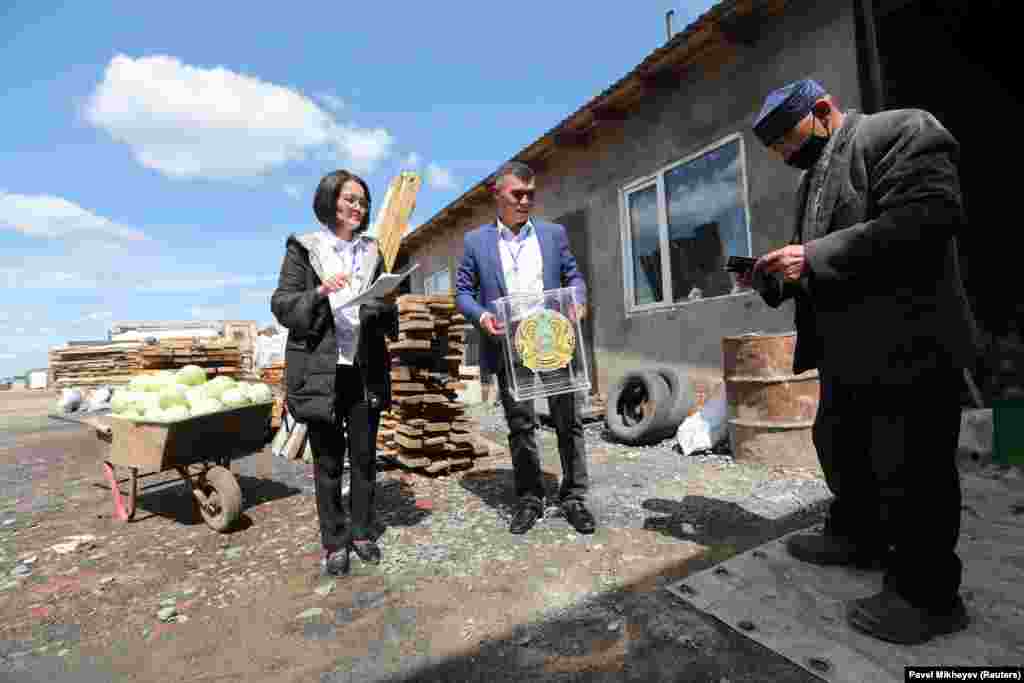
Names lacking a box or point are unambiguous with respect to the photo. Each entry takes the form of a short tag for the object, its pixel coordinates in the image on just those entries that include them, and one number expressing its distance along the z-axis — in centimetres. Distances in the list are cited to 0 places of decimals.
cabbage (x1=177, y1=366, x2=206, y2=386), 426
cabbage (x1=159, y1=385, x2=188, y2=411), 369
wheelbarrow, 357
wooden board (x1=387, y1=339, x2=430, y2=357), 484
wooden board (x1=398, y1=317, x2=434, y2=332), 482
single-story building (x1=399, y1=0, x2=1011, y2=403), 499
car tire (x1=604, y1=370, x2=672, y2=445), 562
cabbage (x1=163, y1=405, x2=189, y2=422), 352
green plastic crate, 387
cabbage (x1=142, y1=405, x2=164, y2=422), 353
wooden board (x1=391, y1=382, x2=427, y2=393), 488
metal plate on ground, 175
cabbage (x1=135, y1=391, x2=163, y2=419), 368
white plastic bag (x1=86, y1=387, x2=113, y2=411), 595
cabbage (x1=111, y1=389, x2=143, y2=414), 378
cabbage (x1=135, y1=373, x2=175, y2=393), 404
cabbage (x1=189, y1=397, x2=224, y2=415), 371
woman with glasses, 271
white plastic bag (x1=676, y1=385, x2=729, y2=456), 508
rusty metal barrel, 427
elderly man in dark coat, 169
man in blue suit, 317
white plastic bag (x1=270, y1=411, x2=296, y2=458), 643
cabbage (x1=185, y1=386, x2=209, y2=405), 380
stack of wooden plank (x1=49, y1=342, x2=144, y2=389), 1452
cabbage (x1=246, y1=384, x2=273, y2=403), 411
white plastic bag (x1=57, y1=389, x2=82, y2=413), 635
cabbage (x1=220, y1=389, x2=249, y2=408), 394
